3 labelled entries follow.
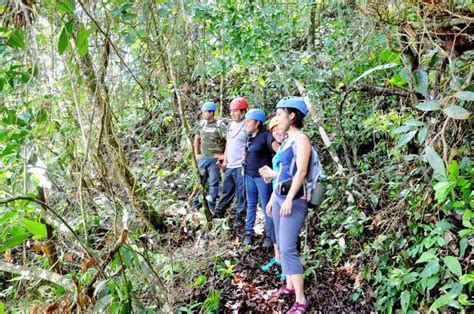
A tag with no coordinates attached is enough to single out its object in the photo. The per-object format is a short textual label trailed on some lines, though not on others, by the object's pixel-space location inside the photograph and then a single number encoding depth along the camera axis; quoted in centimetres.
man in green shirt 579
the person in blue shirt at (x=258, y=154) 477
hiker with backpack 335
